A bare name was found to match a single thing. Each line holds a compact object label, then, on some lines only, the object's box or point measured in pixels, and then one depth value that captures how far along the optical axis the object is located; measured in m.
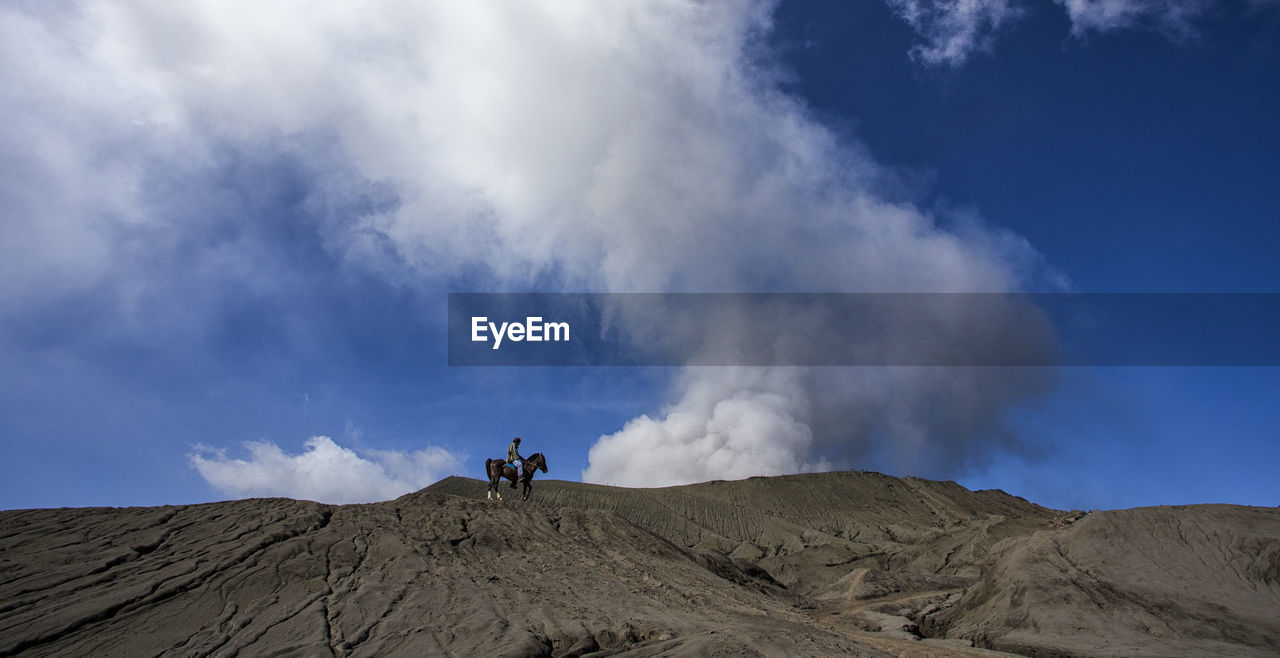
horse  26.00
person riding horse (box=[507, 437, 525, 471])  25.77
